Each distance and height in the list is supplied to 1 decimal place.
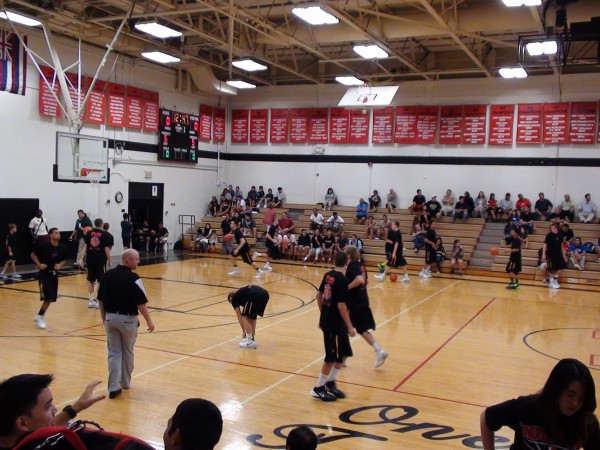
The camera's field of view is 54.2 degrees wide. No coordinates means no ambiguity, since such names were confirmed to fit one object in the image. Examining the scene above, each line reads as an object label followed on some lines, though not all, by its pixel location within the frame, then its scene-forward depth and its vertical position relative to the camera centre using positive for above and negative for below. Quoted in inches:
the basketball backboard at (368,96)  760.3 +136.8
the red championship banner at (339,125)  1051.9 +132.2
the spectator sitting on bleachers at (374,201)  997.8 -2.1
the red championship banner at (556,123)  903.1 +129.4
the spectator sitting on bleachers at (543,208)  895.7 -2.6
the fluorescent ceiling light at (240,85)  939.5 +180.2
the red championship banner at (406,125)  998.4 +129.9
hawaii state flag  717.9 +153.0
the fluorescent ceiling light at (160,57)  788.6 +185.1
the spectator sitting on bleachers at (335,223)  948.0 -39.7
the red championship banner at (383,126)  1016.2 +129.1
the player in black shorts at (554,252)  681.0 -53.5
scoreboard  984.3 +96.6
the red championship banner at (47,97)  776.3 +121.0
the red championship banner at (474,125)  958.4 +128.9
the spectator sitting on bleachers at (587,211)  865.5 -5.0
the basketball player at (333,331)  280.2 -64.3
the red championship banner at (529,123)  922.1 +130.5
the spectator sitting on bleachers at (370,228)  930.7 -45.2
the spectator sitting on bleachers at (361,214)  973.2 -24.3
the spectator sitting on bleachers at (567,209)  876.0 -3.0
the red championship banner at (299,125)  1086.4 +133.6
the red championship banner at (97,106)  848.5 +122.9
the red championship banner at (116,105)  885.8 +130.6
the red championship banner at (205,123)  1078.4 +130.5
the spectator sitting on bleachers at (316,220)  928.9 -36.3
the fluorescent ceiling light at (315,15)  570.3 +181.2
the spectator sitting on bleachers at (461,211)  928.6 -12.7
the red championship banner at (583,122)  885.2 +129.7
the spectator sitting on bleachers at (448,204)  956.0 -2.3
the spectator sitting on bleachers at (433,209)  940.6 -11.2
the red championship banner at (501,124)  942.4 +129.9
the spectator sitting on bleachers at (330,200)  1040.8 -2.9
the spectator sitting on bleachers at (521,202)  903.9 +5.0
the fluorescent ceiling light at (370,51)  706.9 +182.6
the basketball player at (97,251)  473.4 -50.0
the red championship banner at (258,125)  1117.7 +134.6
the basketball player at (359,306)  329.1 -60.1
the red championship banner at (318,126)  1071.6 +131.5
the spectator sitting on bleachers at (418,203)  962.7 -2.5
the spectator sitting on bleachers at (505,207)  916.3 -4.0
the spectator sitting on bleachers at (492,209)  921.5 -7.3
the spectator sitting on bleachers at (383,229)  919.4 -45.4
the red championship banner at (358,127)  1035.9 +127.8
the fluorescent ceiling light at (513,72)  782.8 +180.9
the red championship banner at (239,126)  1131.9 +133.2
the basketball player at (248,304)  358.9 -66.9
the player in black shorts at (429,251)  770.2 -65.1
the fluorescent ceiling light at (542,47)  532.4 +146.2
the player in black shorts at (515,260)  681.0 -64.9
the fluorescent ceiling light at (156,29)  646.5 +182.8
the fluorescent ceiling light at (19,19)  620.4 +183.7
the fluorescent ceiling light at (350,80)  870.7 +178.1
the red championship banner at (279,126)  1100.5 +132.5
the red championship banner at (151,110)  954.1 +133.7
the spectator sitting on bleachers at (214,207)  1072.2 -24.5
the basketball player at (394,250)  717.3 -62.3
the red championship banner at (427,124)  987.3 +131.1
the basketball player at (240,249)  692.1 -64.3
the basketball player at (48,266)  405.7 -54.2
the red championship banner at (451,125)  971.3 +129.2
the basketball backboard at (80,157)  682.2 +38.1
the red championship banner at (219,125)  1113.0 +131.4
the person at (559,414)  106.6 -39.7
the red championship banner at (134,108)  919.7 +131.7
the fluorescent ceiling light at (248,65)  828.6 +187.4
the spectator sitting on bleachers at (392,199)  1002.3 +2.5
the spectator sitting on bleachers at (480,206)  931.3 -3.3
